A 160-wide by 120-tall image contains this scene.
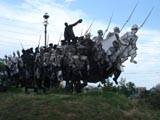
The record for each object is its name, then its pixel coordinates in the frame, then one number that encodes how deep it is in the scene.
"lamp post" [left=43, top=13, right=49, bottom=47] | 12.08
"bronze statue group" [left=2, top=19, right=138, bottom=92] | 8.70
